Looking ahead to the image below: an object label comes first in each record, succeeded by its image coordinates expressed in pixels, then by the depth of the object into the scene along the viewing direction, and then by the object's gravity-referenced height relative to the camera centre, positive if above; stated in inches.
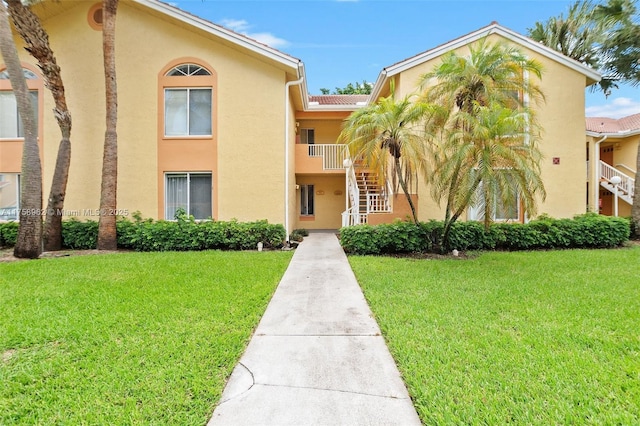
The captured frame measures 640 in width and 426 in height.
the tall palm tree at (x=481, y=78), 352.8 +149.9
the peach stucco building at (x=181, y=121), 446.9 +125.5
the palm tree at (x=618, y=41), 457.4 +253.7
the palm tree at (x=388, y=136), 345.4 +82.1
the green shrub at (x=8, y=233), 430.6 -31.0
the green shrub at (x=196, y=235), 413.4 -33.8
